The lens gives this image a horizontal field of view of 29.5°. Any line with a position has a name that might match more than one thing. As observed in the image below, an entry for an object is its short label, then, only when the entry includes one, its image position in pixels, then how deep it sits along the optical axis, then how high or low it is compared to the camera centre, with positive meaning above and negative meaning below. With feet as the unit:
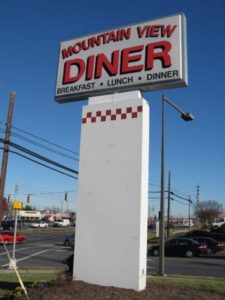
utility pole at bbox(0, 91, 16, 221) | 75.44 +13.74
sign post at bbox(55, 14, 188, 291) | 25.57 +6.30
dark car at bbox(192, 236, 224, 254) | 112.70 +0.60
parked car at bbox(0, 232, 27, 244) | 136.67 -0.18
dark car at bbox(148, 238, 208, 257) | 104.68 -0.75
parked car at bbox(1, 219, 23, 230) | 225.25 +6.73
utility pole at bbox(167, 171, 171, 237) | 150.11 +18.77
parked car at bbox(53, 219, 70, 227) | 347.36 +13.45
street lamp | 62.34 +11.02
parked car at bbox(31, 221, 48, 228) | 312.58 +10.11
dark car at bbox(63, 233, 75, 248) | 124.06 -0.34
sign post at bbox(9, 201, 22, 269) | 61.82 +4.64
